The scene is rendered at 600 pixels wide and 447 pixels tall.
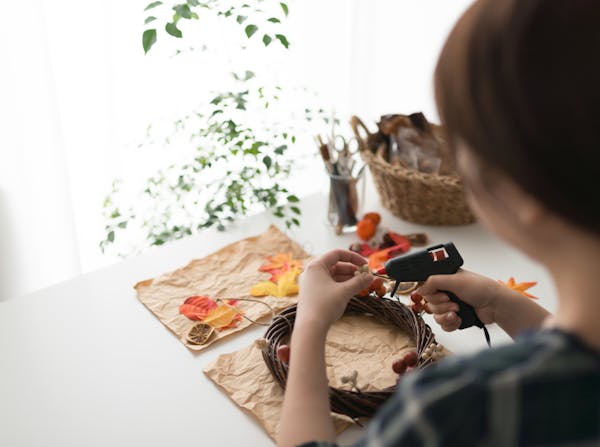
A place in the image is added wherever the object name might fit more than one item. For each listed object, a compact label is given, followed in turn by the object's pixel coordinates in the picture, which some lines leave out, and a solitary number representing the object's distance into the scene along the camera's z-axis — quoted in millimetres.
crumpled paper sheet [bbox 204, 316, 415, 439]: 869
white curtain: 1355
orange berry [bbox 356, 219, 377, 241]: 1261
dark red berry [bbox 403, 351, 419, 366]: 880
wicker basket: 1236
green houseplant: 1328
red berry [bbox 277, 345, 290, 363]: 867
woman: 426
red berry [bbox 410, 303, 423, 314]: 982
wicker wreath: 822
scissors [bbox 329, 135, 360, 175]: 1265
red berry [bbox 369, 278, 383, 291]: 999
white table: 849
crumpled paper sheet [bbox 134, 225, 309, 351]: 1042
